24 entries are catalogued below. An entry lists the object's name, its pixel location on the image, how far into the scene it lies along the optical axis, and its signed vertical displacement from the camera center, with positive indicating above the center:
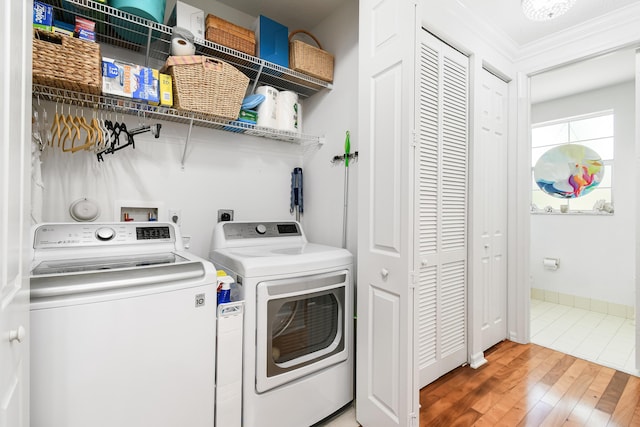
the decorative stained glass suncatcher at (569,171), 3.46 +0.54
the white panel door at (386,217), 1.36 -0.02
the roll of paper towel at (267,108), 1.96 +0.68
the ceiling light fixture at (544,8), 1.81 +1.28
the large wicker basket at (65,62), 1.23 +0.63
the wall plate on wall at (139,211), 1.74 +0.00
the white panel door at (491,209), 2.25 +0.05
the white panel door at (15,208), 0.58 +0.00
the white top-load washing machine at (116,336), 0.94 -0.44
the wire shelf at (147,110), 1.42 +0.55
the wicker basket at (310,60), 2.00 +1.05
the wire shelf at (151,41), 1.46 +0.96
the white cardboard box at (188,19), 1.64 +1.07
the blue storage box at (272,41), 1.94 +1.12
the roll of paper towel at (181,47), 1.60 +0.88
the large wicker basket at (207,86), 1.56 +0.68
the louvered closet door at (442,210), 1.88 +0.03
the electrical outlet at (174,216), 1.90 -0.03
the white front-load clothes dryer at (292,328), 1.38 -0.59
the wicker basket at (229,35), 1.74 +1.05
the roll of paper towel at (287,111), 2.06 +0.70
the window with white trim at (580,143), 3.38 +0.88
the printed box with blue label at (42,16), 1.28 +0.84
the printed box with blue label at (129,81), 1.42 +0.63
